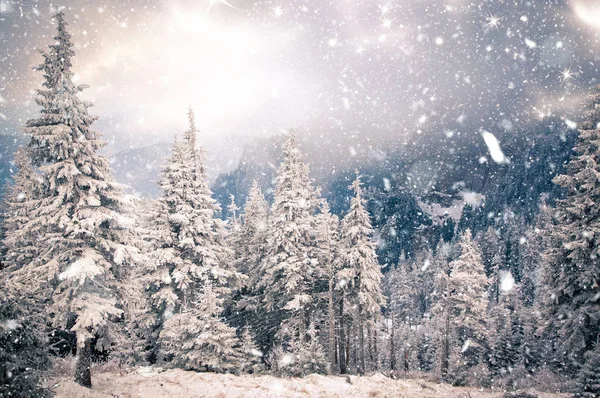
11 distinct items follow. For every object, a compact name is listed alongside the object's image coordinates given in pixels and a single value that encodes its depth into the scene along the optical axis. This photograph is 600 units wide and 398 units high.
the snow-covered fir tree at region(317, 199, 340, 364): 22.38
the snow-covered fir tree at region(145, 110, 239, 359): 17.44
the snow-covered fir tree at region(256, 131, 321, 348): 20.78
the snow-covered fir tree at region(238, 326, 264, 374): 16.81
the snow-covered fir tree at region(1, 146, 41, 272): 11.58
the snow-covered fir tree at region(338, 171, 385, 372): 22.61
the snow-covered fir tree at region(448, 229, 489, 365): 31.56
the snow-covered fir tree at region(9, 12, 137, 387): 11.17
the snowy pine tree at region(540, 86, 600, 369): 16.47
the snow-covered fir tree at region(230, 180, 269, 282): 24.31
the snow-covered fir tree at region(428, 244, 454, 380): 30.00
